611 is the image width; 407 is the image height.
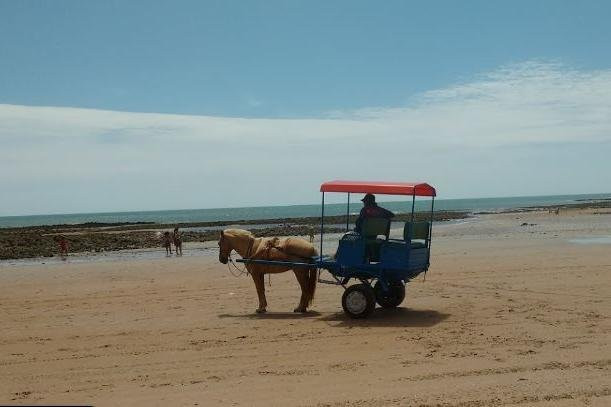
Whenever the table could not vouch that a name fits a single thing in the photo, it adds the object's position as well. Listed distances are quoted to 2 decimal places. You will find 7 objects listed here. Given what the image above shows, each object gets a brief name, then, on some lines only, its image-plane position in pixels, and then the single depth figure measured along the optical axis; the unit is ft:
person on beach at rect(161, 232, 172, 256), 104.06
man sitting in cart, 37.37
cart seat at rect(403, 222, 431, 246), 35.68
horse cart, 36.06
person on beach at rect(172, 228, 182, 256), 100.76
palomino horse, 39.99
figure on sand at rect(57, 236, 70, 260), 110.83
